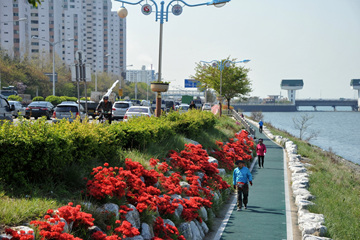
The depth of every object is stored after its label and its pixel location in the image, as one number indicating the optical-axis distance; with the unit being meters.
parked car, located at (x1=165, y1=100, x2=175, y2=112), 55.65
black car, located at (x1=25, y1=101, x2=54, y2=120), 33.75
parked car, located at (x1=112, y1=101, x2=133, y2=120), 34.56
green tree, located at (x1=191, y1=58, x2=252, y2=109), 52.47
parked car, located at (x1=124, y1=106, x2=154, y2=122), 29.20
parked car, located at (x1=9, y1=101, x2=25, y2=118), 32.56
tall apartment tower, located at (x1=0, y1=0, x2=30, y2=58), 105.12
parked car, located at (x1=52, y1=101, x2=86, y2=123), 27.22
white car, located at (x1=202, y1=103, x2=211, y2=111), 64.34
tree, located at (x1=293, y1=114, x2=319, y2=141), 67.31
